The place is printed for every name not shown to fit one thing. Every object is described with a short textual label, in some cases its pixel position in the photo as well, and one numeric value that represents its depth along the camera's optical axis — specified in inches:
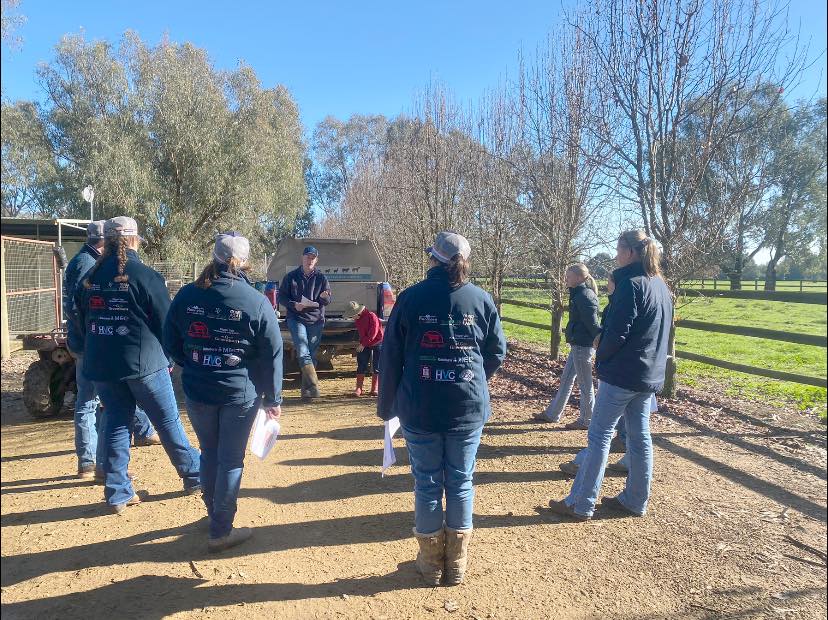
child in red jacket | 287.1
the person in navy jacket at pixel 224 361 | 129.9
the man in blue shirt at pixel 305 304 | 277.9
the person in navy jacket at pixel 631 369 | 147.0
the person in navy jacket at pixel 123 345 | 149.6
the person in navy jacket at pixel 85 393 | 169.3
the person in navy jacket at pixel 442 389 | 118.4
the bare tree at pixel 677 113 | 244.1
